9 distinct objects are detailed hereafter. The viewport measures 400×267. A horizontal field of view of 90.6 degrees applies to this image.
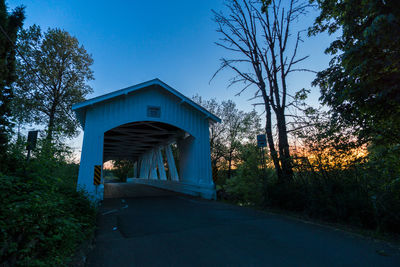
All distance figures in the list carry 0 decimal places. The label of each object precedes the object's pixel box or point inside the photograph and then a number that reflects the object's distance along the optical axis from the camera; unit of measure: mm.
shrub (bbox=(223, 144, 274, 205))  8281
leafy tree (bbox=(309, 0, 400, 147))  3650
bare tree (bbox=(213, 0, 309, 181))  7773
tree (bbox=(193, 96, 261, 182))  22703
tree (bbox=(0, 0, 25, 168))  5824
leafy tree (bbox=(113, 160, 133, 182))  45594
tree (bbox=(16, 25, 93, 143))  16531
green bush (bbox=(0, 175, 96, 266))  2426
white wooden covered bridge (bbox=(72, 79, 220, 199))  9594
